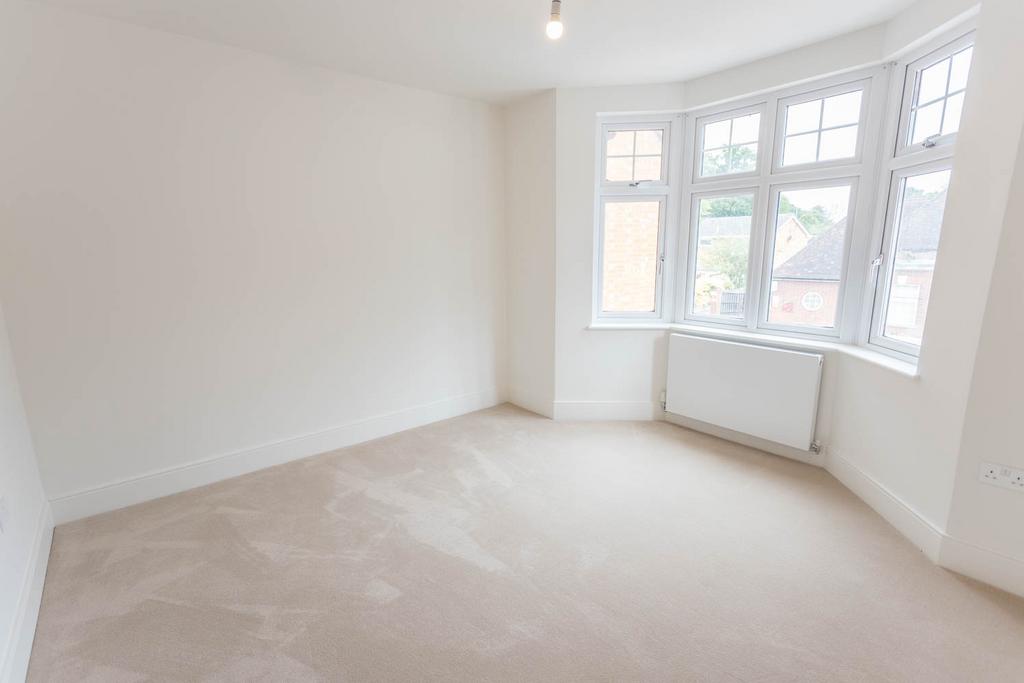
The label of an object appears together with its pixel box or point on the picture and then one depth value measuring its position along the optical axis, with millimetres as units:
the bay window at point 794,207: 2650
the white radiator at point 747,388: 3117
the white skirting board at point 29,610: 1550
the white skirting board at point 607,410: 3998
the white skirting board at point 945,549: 2051
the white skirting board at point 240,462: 2600
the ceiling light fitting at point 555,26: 1932
